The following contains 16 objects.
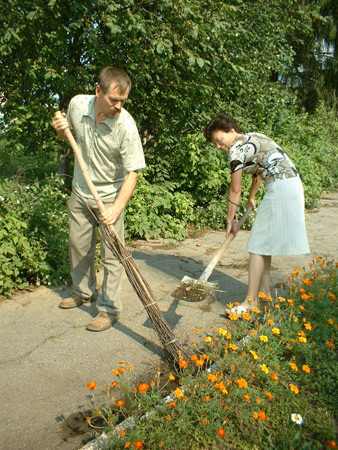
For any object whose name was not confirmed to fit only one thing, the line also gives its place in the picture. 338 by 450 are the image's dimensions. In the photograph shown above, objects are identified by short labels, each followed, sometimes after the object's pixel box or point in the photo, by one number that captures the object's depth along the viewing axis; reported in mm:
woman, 3273
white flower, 2098
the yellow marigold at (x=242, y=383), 2160
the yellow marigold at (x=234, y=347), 2521
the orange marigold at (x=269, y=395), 2178
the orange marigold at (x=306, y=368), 2388
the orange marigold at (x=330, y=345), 2704
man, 2945
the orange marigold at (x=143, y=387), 2078
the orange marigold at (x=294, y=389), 2217
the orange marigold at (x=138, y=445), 1826
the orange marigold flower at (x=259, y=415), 2016
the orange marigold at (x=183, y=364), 2388
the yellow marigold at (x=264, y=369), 2317
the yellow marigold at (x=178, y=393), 2088
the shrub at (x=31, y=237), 3758
